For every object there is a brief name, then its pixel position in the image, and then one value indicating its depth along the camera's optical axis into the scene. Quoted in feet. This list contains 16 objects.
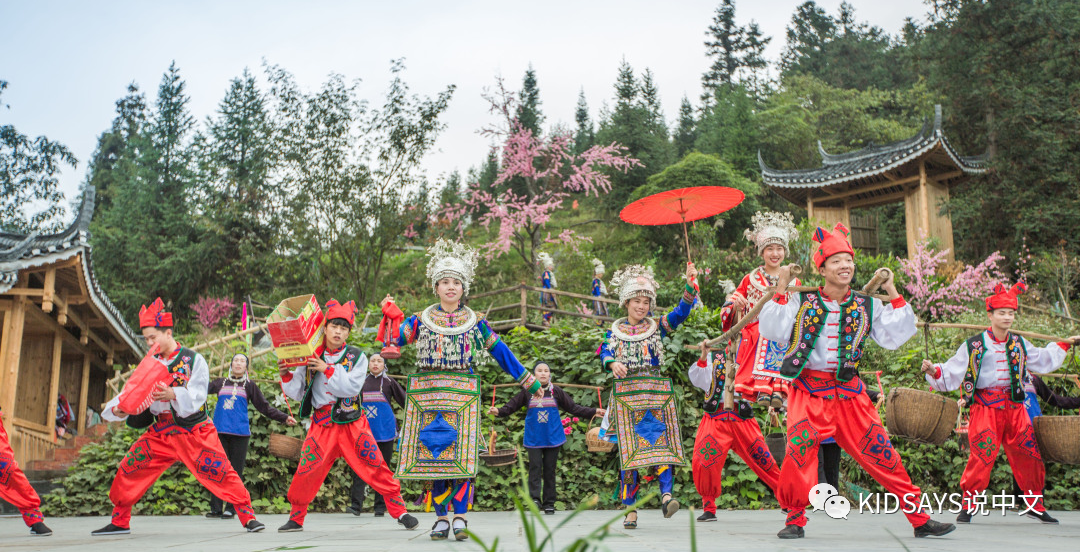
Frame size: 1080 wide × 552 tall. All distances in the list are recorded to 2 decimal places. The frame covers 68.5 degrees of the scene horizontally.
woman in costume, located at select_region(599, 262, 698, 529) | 18.98
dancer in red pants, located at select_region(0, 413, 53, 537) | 19.13
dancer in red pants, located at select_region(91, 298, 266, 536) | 17.93
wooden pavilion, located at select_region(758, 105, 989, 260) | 56.54
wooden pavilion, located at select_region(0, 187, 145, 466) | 35.19
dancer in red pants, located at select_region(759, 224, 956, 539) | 13.99
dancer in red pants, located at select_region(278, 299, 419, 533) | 17.52
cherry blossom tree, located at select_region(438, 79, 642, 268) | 60.23
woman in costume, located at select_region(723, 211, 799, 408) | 18.02
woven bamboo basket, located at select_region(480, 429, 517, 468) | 23.11
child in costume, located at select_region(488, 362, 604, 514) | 24.49
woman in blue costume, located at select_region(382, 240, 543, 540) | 17.19
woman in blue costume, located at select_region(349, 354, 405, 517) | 25.16
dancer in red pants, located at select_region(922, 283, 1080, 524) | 18.75
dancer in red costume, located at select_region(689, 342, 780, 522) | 17.60
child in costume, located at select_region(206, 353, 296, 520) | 25.62
